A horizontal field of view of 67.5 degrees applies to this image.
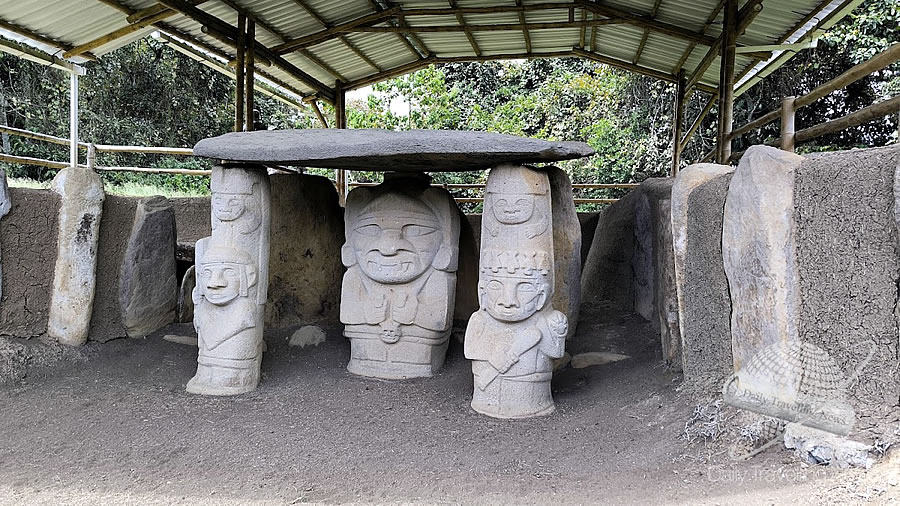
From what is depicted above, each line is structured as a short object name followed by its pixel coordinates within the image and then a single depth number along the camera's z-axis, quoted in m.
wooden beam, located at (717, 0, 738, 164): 6.68
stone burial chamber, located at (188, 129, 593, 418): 4.43
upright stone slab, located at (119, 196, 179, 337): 5.79
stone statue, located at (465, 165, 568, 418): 4.41
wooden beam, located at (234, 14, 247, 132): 7.38
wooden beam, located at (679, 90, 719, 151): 9.54
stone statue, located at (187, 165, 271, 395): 4.81
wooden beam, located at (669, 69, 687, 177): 9.74
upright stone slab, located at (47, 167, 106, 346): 5.44
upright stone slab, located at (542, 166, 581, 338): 5.34
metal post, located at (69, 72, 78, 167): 7.70
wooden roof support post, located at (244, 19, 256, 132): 7.56
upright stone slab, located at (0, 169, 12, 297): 5.19
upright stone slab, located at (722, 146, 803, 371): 3.21
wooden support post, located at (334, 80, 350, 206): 10.38
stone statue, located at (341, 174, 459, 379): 5.32
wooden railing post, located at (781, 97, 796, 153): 5.33
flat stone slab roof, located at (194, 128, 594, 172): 4.35
